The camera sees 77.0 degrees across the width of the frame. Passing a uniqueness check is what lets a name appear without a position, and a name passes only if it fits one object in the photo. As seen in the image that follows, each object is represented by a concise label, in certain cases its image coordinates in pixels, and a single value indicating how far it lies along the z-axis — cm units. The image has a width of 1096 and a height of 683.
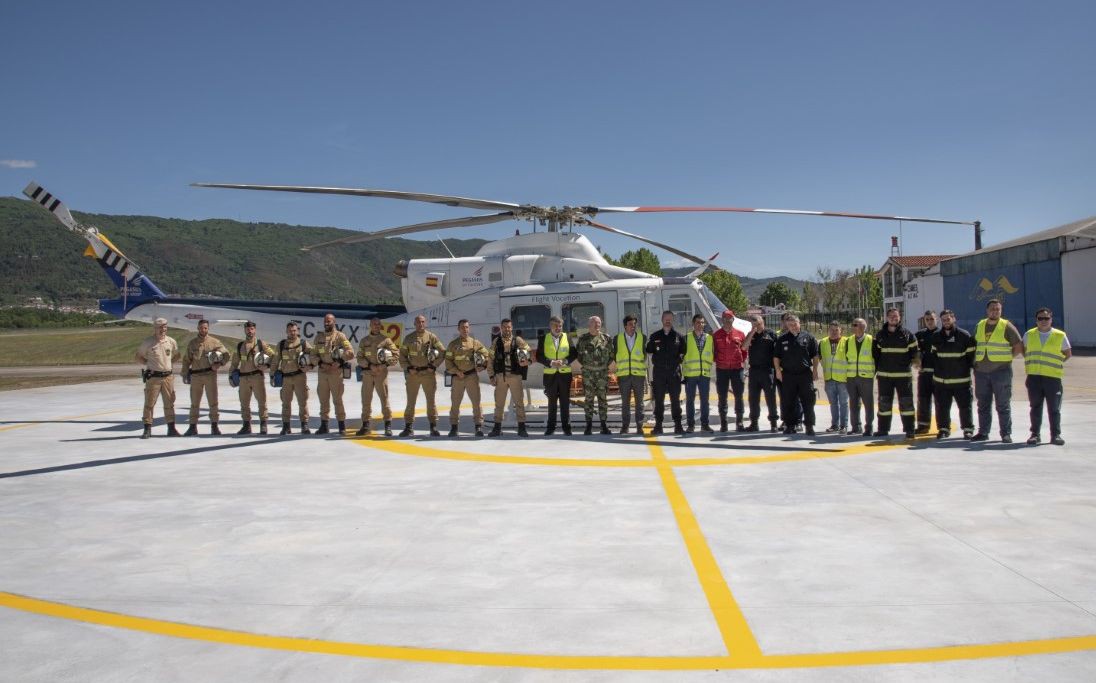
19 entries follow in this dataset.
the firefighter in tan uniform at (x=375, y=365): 1082
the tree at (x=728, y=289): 7169
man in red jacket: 1073
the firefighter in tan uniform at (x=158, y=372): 1076
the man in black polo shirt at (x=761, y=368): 1054
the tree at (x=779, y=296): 9894
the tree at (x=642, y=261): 7169
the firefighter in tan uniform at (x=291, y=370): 1099
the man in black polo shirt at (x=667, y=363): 1051
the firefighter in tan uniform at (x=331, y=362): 1091
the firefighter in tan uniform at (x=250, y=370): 1102
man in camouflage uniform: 1046
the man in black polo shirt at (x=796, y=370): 1016
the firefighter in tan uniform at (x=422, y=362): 1076
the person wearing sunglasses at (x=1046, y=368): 888
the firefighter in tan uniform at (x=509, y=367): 1053
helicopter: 1163
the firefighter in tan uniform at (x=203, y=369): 1105
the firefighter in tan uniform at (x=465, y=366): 1059
